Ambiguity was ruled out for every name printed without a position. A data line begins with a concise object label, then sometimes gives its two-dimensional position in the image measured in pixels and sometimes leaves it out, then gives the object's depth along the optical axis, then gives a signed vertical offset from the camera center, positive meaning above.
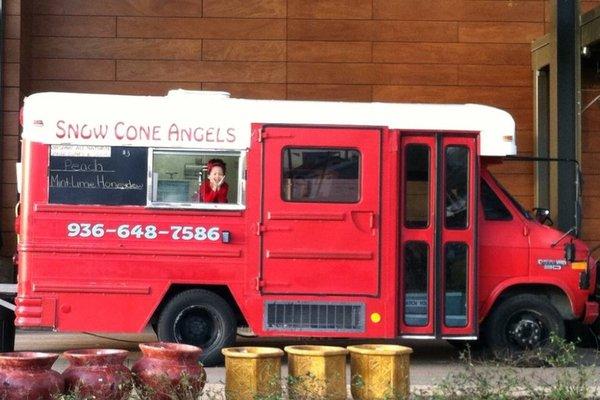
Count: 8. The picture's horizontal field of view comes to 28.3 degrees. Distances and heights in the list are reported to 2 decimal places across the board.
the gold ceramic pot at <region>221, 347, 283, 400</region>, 9.19 -1.11
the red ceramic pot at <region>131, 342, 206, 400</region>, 8.77 -1.05
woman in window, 12.55 +0.49
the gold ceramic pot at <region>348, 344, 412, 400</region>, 9.45 -1.11
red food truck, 12.44 +0.16
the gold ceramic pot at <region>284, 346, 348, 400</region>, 9.19 -1.09
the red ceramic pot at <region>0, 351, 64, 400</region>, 8.38 -1.06
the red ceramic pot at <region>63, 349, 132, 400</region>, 8.59 -1.05
